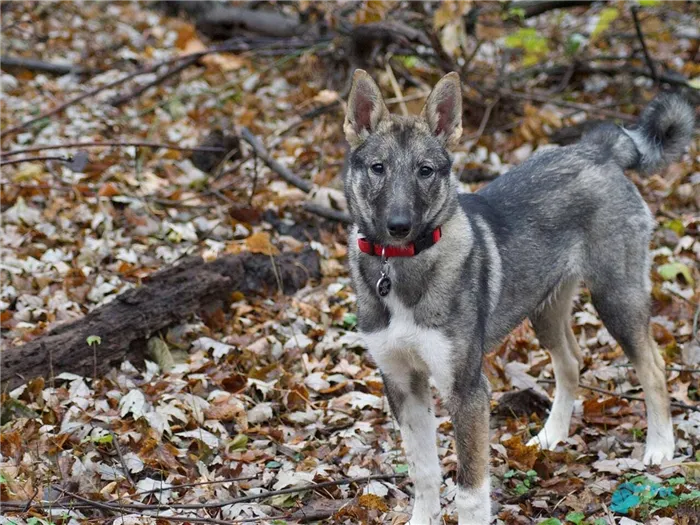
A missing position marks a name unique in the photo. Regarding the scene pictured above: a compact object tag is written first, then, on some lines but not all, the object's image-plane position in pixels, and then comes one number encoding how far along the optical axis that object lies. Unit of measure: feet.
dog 26.32
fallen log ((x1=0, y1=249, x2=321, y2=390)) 33.45
